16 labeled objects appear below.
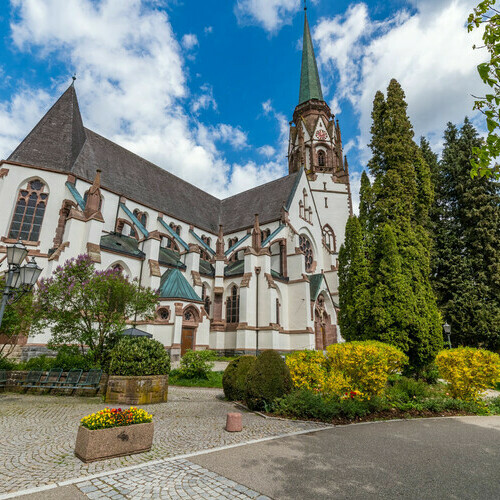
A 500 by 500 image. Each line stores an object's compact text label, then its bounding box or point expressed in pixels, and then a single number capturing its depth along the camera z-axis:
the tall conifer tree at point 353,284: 14.88
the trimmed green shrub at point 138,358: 10.07
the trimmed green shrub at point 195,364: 16.16
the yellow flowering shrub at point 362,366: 8.79
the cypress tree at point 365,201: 17.27
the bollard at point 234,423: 6.94
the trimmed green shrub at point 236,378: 11.32
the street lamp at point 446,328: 17.66
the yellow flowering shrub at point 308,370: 9.40
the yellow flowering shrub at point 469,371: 9.85
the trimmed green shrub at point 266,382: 9.05
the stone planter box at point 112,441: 4.98
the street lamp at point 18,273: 8.04
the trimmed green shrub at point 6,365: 13.76
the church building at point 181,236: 21.20
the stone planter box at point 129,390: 9.89
